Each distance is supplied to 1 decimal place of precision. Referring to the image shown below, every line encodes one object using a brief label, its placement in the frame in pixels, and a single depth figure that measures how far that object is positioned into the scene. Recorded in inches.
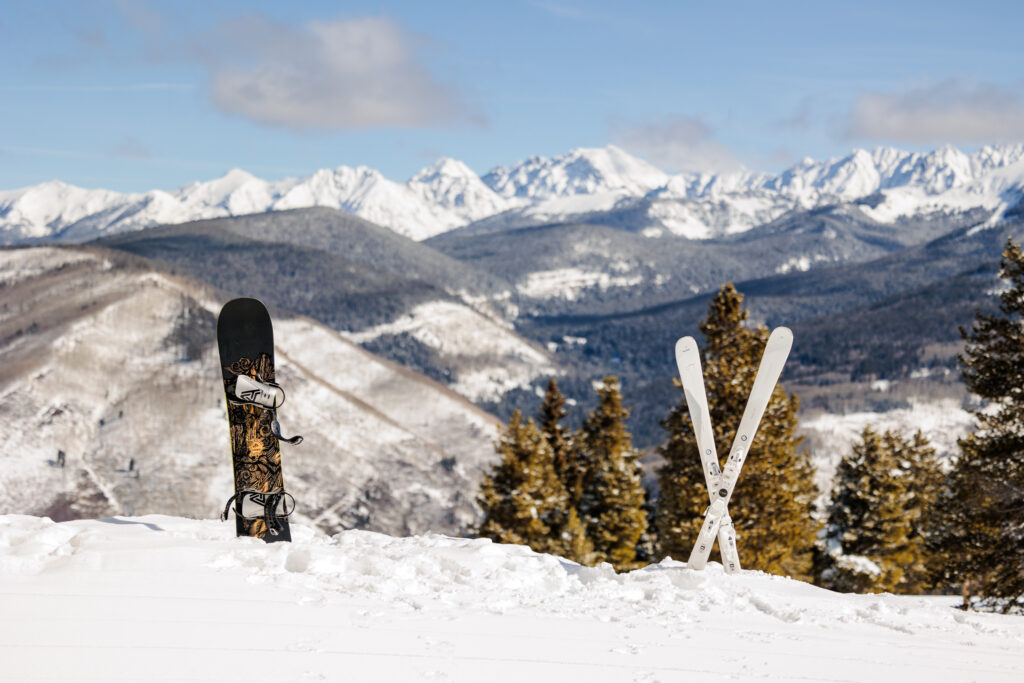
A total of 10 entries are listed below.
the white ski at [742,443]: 593.9
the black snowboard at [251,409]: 558.9
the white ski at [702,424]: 600.4
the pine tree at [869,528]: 1398.9
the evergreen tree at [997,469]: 749.9
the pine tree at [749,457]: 946.7
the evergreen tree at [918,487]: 1478.1
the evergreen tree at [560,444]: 1508.4
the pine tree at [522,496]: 1298.0
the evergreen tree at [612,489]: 1381.6
